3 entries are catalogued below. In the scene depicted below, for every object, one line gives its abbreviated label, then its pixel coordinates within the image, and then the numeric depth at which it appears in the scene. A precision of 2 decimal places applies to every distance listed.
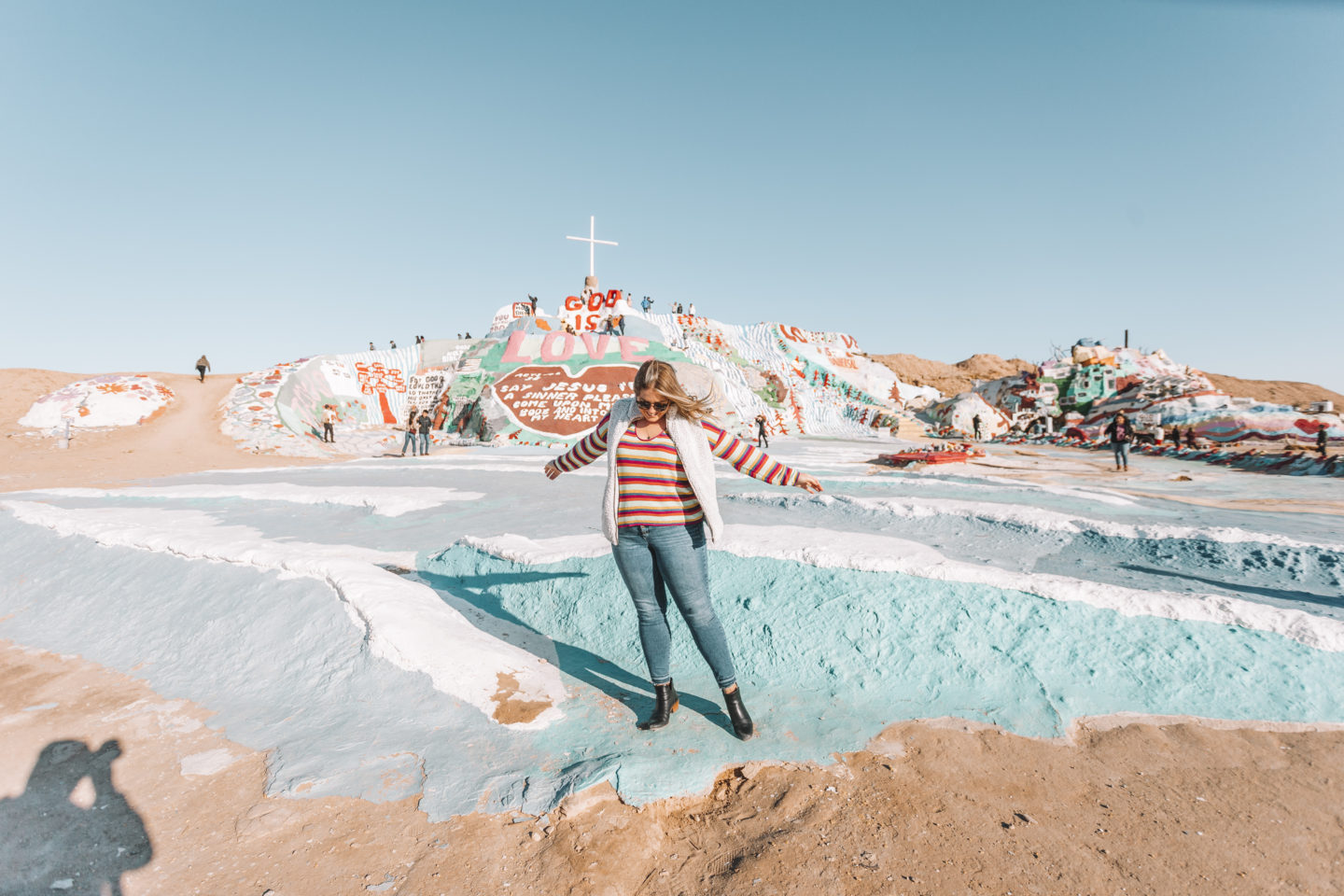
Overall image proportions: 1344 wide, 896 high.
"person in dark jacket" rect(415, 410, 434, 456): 17.41
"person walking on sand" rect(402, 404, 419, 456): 16.89
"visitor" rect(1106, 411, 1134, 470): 12.97
